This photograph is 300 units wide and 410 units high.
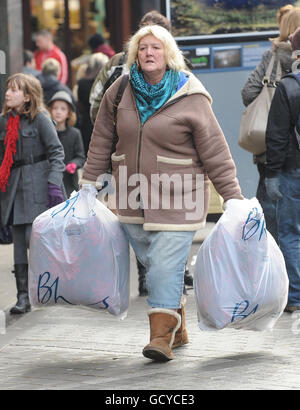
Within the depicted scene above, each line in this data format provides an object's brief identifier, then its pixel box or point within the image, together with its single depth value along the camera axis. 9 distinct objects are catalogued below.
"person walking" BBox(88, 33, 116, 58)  24.39
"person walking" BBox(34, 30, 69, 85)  25.76
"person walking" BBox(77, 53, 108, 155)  20.51
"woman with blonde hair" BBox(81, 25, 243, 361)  10.54
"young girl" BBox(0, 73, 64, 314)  12.80
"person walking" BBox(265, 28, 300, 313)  12.13
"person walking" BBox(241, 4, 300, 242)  13.08
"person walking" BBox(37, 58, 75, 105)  21.08
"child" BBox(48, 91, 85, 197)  15.58
